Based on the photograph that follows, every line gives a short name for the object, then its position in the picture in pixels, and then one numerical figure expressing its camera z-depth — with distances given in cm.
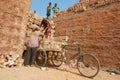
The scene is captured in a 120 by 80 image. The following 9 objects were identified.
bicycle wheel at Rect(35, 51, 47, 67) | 280
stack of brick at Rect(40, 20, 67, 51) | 297
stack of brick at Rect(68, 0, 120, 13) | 364
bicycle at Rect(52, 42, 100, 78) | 233
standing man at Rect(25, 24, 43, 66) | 261
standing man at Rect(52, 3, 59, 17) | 581
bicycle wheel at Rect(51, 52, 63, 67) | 290
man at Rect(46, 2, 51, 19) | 514
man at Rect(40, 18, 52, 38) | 333
